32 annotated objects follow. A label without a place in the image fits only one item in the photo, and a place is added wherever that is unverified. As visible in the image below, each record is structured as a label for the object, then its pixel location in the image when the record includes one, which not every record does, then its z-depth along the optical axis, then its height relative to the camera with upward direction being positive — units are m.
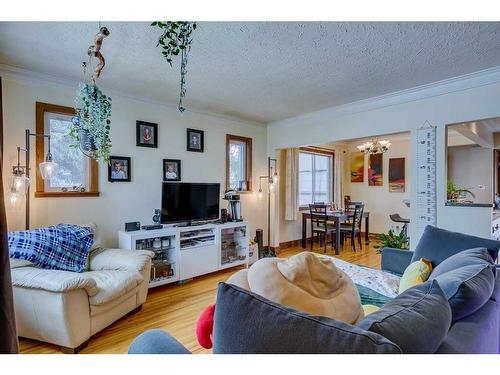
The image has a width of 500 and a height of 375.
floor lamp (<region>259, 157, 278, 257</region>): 5.20 +0.16
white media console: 3.42 -0.79
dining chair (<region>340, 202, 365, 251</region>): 5.54 -0.73
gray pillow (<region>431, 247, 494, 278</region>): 1.60 -0.40
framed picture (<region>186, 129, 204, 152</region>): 4.26 +0.71
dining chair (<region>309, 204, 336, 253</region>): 5.32 -0.62
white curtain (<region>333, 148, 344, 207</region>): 6.75 +0.21
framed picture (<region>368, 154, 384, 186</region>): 6.72 +0.42
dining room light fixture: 5.40 +0.78
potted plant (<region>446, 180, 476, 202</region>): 4.41 -0.08
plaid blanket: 2.42 -0.51
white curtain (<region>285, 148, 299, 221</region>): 5.73 +0.06
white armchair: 2.07 -0.86
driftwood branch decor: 1.45 +0.73
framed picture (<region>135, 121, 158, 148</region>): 3.75 +0.71
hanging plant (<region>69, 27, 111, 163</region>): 1.85 +0.43
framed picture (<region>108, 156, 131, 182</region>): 3.54 +0.24
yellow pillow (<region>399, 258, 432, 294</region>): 1.86 -0.56
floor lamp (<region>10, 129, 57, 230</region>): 2.73 +0.12
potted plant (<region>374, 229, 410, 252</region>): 3.35 -0.60
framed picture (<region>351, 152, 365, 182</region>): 7.04 +0.54
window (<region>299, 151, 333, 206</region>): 6.34 +0.25
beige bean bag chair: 0.98 -0.34
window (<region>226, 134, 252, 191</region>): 4.78 +0.43
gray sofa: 0.75 -0.40
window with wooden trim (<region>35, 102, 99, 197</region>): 3.08 +0.30
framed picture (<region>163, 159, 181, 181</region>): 4.02 +0.26
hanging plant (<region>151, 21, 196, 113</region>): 1.61 +0.98
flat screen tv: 3.70 -0.18
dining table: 5.28 -0.58
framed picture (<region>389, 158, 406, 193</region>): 6.39 +0.29
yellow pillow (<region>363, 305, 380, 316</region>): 1.54 -0.65
